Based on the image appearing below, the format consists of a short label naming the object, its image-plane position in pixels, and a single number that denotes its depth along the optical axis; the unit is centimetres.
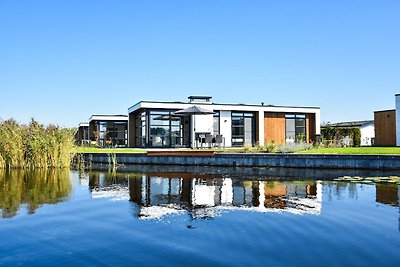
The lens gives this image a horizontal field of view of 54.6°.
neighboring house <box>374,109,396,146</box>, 2250
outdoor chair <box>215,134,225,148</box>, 2253
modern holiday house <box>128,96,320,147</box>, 2564
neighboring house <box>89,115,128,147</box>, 3338
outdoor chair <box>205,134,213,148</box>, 2258
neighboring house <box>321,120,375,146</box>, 3080
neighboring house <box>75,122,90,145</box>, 4197
